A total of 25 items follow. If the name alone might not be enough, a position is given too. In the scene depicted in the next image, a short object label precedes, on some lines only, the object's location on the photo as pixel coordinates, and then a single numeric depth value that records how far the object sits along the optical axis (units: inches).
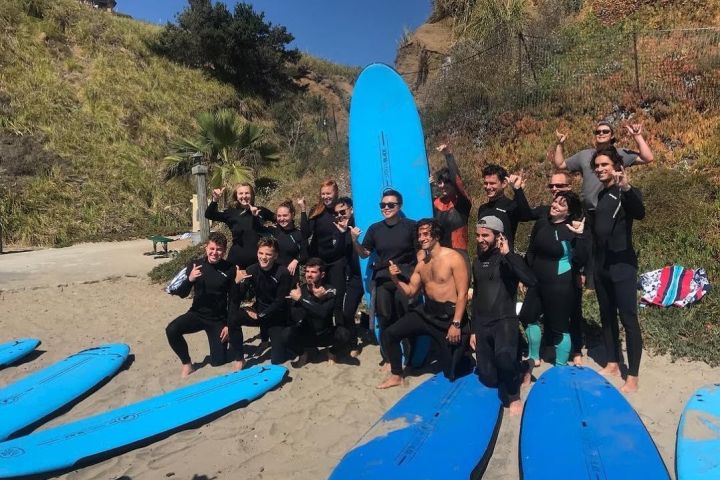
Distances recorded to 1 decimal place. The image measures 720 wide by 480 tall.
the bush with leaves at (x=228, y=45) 830.5
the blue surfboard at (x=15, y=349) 189.5
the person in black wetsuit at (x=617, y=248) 134.4
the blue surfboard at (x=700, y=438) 101.8
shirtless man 143.9
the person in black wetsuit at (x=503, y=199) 152.8
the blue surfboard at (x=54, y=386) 144.4
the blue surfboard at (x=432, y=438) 105.9
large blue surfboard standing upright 193.9
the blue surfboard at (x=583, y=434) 102.9
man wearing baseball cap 137.3
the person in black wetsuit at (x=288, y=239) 185.3
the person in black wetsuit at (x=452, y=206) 168.4
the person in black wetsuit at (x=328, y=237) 182.7
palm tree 502.6
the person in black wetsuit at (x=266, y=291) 169.2
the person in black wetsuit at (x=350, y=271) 178.9
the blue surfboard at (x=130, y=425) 118.6
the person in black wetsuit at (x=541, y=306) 148.8
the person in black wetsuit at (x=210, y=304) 169.2
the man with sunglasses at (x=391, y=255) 159.5
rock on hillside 605.9
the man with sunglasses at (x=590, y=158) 141.9
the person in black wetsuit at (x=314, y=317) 169.0
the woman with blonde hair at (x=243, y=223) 189.5
